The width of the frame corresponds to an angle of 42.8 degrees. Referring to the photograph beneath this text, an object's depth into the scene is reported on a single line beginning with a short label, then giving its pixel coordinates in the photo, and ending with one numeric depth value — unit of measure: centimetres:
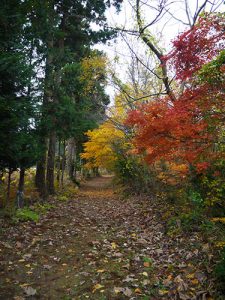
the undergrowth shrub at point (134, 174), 1396
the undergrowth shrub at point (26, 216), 823
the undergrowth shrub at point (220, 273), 428
